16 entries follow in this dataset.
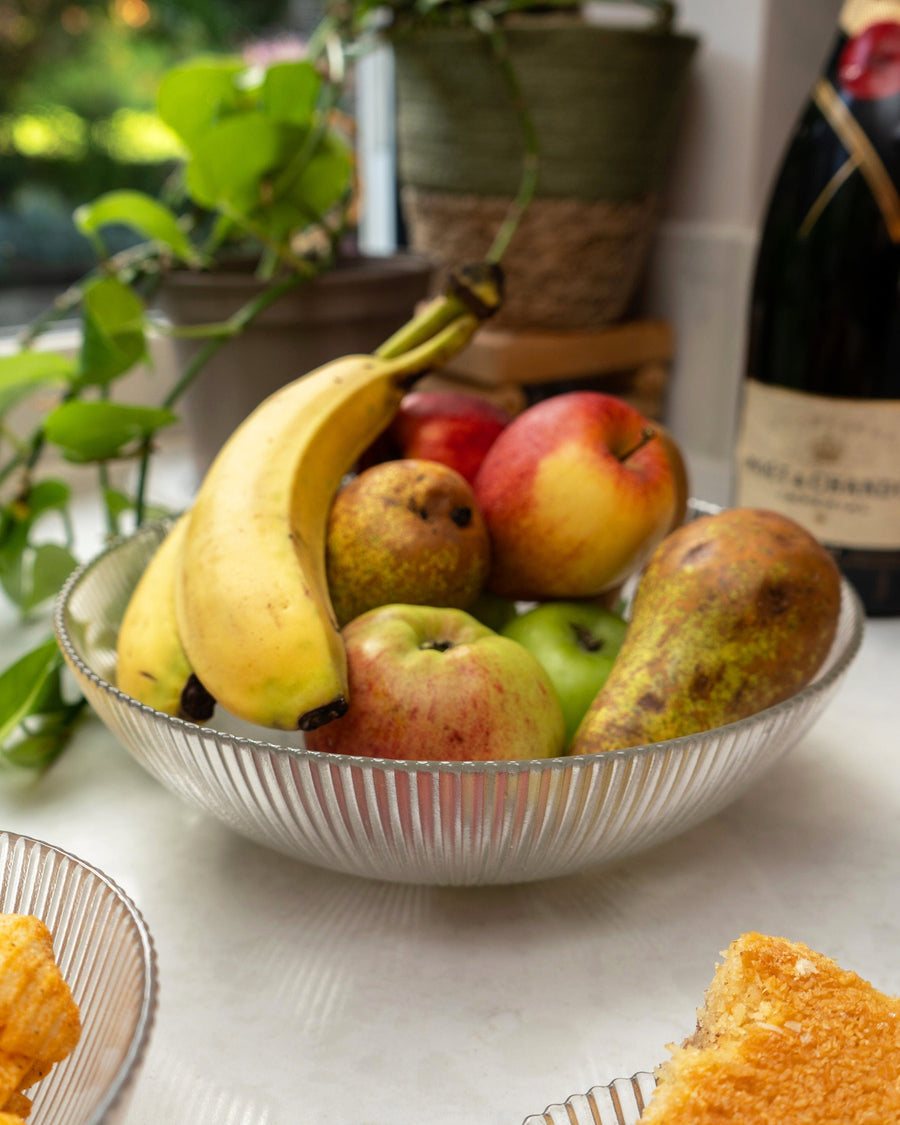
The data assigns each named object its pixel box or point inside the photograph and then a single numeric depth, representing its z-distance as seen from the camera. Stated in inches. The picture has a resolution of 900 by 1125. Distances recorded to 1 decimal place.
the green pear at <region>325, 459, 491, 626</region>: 14.8
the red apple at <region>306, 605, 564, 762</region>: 12.2
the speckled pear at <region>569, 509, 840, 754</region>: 13.5
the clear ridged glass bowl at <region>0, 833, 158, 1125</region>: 7.9
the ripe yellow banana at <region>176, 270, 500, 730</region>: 12.0
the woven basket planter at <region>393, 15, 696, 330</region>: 26.8
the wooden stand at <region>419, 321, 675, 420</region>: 30.5
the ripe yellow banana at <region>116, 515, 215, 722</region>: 13.4
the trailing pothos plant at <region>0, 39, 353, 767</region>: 20.7
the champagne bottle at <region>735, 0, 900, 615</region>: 21.3
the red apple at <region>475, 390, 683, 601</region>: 15.9
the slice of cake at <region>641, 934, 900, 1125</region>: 8.0
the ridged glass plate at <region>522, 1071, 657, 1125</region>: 8.7
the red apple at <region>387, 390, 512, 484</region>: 17.9
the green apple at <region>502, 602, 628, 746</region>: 14.8
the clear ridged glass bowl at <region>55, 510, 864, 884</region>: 11.1
